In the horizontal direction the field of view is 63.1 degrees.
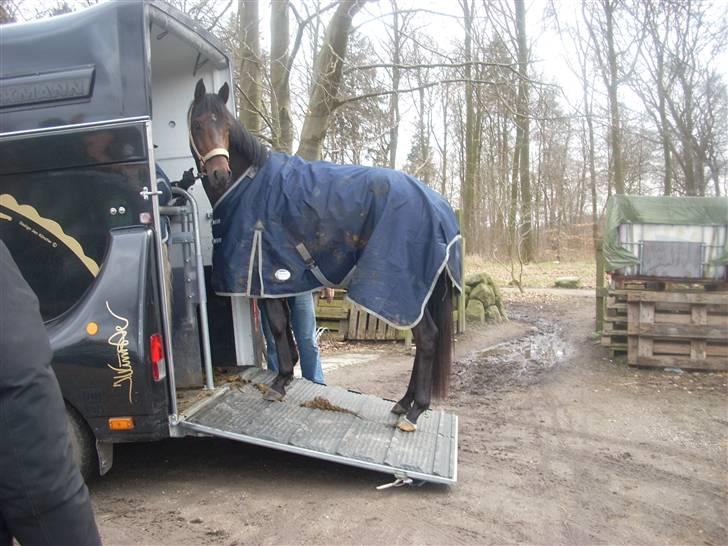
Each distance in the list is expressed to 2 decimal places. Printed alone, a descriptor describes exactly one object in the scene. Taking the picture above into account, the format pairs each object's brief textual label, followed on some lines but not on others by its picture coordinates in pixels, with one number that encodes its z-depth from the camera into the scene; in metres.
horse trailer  3.07
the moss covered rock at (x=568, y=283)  16.89
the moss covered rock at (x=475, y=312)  10.42
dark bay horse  3.79
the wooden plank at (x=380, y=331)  8.97
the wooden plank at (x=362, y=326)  9.02
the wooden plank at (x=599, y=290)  8.27
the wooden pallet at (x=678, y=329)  6.43
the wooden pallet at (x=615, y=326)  7.17
